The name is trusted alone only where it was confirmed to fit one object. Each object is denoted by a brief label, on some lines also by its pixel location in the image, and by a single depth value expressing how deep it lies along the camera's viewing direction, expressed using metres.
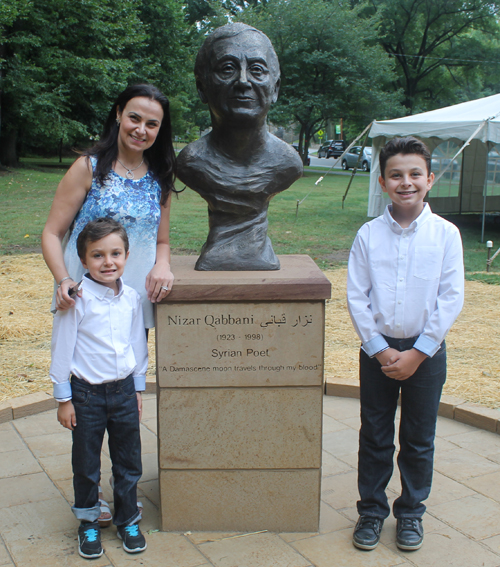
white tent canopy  10.23
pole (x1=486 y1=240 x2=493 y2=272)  8.79
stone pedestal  2.80
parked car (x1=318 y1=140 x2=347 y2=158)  45.00
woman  2.71
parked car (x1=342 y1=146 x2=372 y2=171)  34.53
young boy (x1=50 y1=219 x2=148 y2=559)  2.58
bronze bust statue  2.87
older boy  2.60
